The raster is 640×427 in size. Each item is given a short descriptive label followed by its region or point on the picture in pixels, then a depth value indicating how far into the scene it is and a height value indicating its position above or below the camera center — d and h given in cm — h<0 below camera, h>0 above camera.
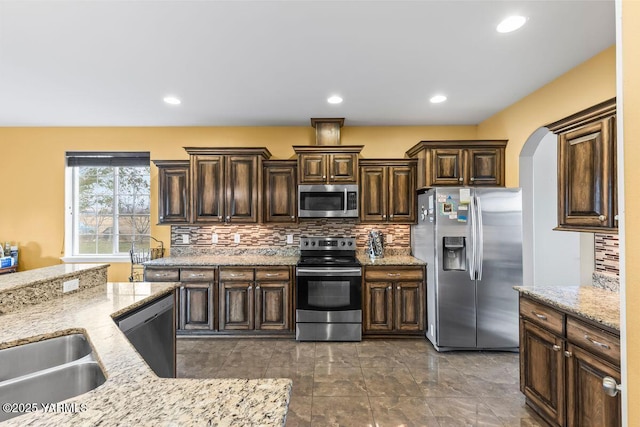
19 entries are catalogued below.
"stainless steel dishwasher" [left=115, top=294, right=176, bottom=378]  177 -77
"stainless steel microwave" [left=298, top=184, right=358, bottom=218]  371 +19
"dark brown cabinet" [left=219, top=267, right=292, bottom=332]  350 -99
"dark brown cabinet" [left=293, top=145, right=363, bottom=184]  371 +63
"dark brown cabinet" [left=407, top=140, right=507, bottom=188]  345 +62
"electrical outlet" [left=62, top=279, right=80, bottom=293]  190 -45
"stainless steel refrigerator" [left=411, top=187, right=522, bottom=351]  313 -58
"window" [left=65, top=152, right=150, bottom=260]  420 +11
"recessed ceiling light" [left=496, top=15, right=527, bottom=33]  191 +128
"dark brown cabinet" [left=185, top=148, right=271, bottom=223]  375 +40
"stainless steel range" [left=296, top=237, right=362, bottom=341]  340 -99
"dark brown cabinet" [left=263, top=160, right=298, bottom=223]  379 +32
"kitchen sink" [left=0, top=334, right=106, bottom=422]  111 -64
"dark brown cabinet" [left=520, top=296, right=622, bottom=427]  152 -92
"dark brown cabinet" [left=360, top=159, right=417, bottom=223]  381 +33
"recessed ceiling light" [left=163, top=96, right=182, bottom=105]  313 +126
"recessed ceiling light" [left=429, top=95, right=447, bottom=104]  314 +127
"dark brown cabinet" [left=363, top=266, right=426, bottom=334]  346 -100
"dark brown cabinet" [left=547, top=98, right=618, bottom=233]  167 +28
